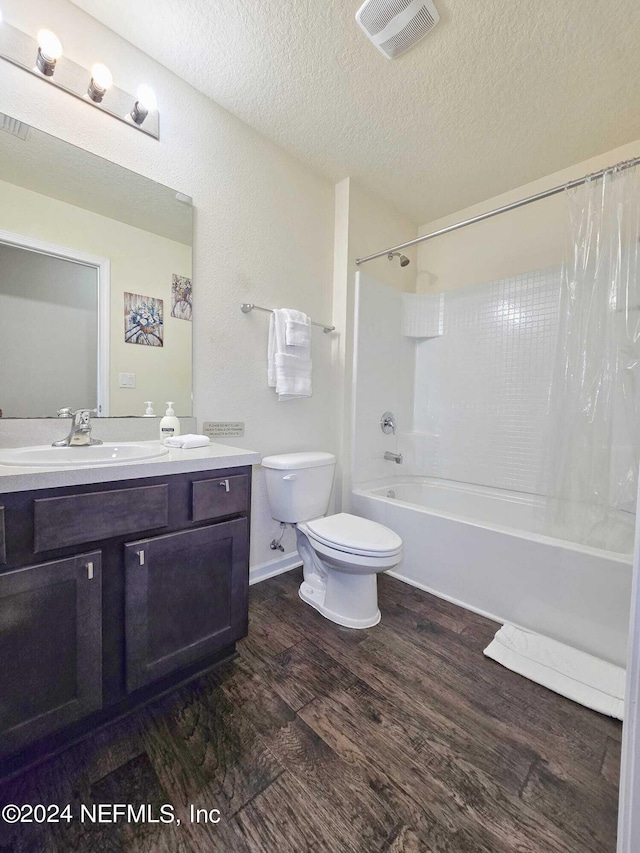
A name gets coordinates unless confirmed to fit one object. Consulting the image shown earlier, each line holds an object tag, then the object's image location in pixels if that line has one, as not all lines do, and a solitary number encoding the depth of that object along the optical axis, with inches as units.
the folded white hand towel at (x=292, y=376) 78.1
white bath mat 50.7
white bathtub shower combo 60.9
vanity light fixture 49.3
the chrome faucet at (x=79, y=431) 51.8
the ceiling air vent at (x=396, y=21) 51.1
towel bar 74.7
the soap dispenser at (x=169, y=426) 61.8
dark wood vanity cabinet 36.3
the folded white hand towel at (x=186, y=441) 56.7
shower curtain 64.4
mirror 50.7
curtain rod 61.5
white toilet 62.4
